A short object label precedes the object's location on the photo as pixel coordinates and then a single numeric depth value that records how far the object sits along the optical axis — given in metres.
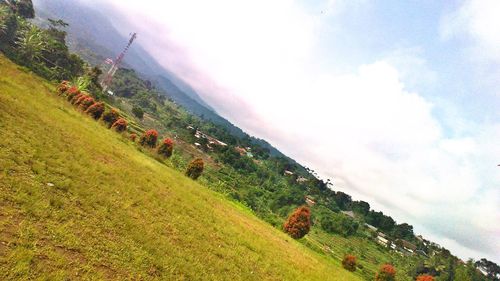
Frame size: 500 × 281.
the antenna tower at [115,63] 111.77
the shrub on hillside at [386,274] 47.03
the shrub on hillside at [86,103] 43.83
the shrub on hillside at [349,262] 45.12
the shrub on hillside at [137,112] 122.94
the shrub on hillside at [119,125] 43.07
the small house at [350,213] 156.27
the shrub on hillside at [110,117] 44.12
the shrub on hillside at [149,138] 43.28
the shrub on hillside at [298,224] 43.09
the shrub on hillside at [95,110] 43.06
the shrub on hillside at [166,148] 42.12
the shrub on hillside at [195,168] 40.88
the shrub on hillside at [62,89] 50.67
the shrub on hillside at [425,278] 44.23
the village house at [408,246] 140.27
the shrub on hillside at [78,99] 45.17
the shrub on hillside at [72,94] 46.47
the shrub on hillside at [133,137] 45.39
